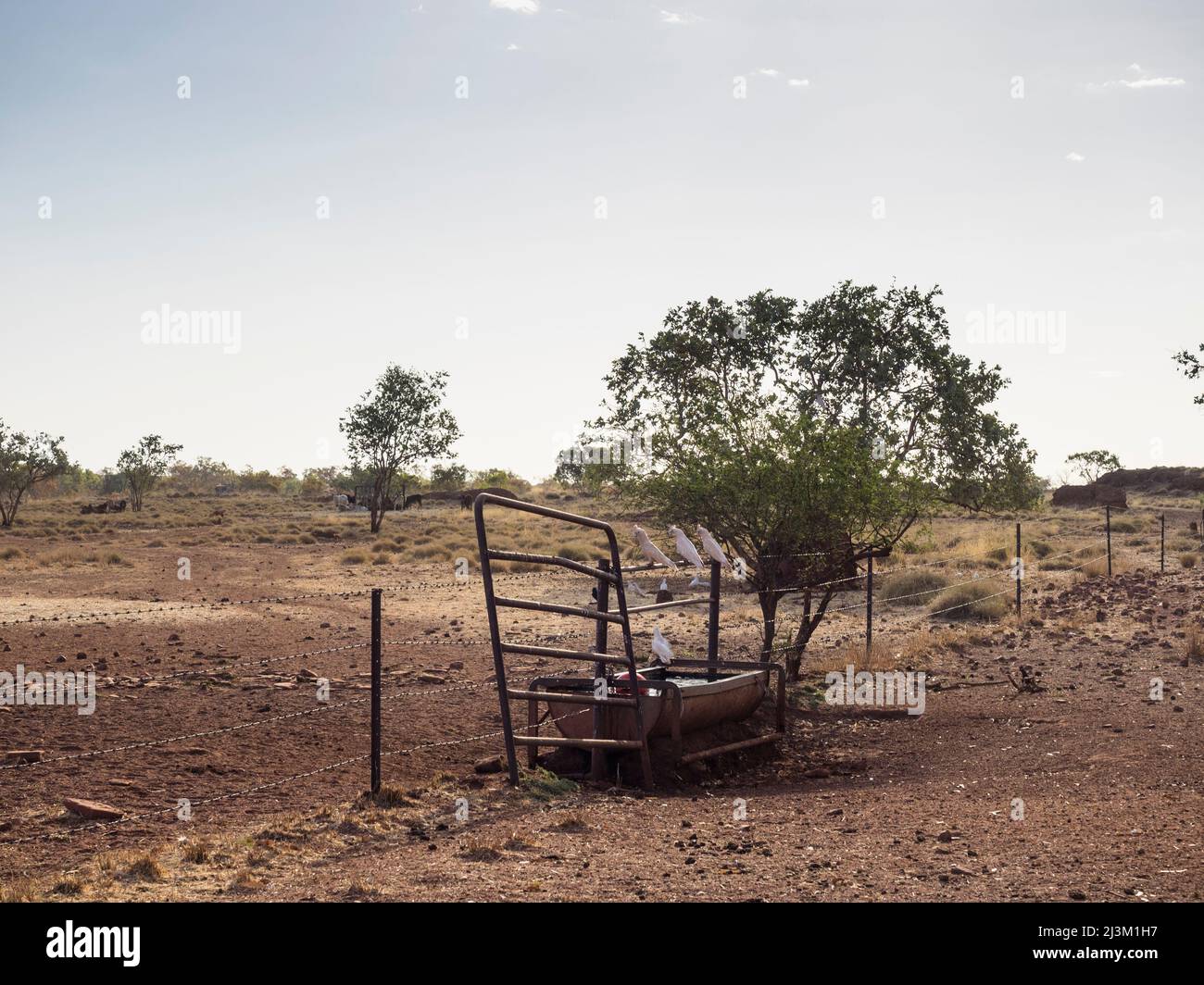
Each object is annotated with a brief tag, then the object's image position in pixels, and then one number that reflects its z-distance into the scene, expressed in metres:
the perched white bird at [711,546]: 10.41
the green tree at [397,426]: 49.09
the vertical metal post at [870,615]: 15.07
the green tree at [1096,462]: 83.88
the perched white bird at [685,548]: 10.15
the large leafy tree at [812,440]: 13.80
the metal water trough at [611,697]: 8.62
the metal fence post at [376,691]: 7.98
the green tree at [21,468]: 51.62
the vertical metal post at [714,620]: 11.02
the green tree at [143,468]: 66.62
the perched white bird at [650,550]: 9.51
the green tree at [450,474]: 57.09
